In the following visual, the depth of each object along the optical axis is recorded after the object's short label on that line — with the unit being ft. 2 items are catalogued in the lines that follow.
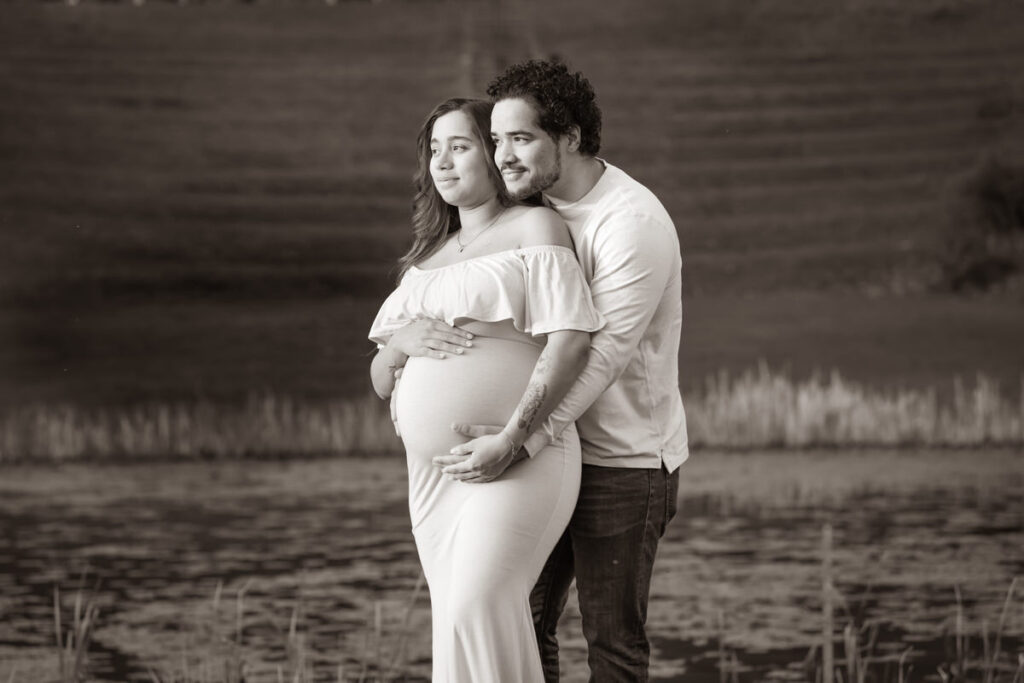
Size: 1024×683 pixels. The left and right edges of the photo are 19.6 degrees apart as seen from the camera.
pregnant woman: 18.56
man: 18.75
